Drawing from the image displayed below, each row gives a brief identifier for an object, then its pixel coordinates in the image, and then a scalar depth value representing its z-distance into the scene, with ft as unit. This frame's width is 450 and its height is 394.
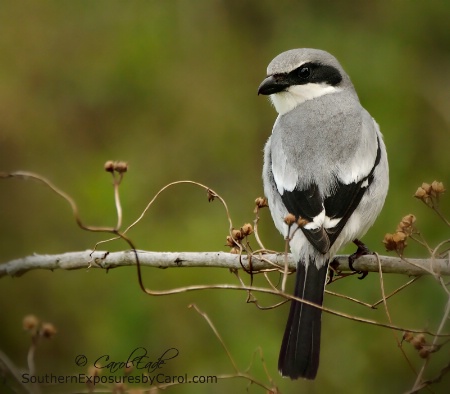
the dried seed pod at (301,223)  22.75
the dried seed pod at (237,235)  24.26
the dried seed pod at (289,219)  22.30
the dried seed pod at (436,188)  23.32
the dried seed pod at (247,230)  23.92
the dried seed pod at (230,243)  25.05
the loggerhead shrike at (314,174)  25.55
